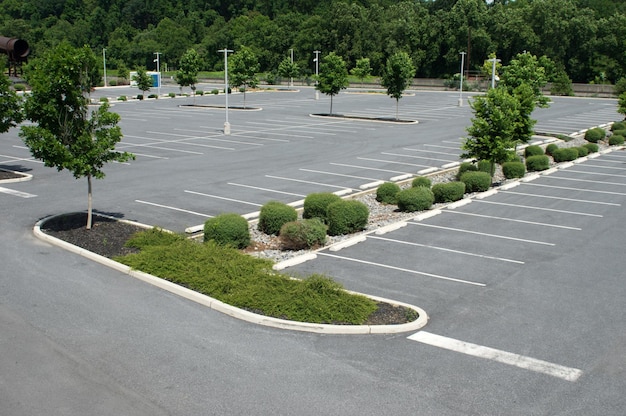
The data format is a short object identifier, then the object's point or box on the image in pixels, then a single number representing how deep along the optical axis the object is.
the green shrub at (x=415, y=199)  20.28
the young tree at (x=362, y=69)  99.50
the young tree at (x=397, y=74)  47.03
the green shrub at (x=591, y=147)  33.50
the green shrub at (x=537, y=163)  28.27
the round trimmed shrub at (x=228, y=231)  15.87
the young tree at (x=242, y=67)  65.38
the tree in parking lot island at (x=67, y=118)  16.72
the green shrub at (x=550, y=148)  32.03
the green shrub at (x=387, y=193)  21.83
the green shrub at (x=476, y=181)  23.42
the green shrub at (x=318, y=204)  18.67
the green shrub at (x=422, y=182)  22.98
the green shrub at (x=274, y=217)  17.50
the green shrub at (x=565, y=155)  30.91
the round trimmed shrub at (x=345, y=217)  17.53
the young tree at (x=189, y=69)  64.75
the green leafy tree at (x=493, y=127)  24.39
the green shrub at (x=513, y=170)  26.48
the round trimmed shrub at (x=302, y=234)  16.00
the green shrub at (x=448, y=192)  21.50
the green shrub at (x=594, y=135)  36.97
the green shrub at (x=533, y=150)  30.50
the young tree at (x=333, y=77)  52.38
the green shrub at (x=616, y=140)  36.53
